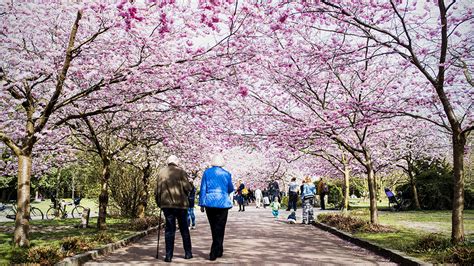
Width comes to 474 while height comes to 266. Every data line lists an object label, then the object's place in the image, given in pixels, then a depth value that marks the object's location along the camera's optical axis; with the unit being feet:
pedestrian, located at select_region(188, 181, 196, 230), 52.47
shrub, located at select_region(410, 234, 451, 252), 27.78
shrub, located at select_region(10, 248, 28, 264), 24.14
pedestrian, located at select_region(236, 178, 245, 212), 104.78
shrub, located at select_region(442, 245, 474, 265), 22.11
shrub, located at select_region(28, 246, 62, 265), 23.44
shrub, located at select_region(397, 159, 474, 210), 84.94
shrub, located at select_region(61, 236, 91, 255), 28.84
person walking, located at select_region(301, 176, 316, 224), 57.93
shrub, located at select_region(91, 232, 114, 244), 34.53
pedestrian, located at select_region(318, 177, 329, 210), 96.52
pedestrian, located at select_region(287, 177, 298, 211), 63.39
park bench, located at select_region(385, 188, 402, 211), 88.43
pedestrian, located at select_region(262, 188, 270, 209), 127.65
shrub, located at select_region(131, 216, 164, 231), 47.96
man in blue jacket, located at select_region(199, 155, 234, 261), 28.32
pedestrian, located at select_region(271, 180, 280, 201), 88.65
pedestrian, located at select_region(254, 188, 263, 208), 126.56
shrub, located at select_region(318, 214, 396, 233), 41.66
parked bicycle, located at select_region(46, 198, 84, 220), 74.08
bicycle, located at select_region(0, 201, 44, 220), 70.89
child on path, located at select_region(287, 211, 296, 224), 61.74
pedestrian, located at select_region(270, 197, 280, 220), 73.36
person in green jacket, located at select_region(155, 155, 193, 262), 28.27
